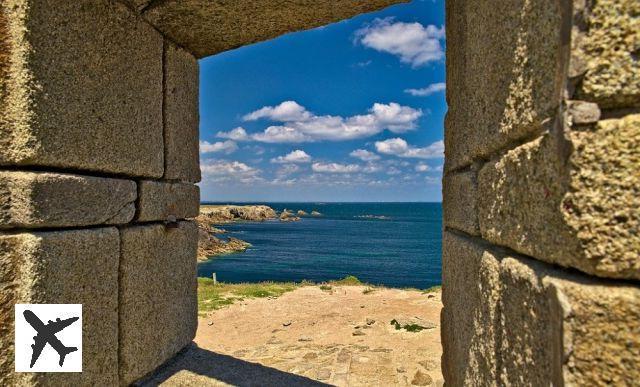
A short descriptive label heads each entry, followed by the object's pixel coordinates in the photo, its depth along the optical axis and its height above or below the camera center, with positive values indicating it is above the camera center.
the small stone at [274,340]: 7.08 -2.14
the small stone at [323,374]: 4.82 -1.83
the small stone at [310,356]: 5.80 -1.94
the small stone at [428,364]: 5.24 -1.86
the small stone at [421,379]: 4.68 -1.80
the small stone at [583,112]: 0.99 +0.20
